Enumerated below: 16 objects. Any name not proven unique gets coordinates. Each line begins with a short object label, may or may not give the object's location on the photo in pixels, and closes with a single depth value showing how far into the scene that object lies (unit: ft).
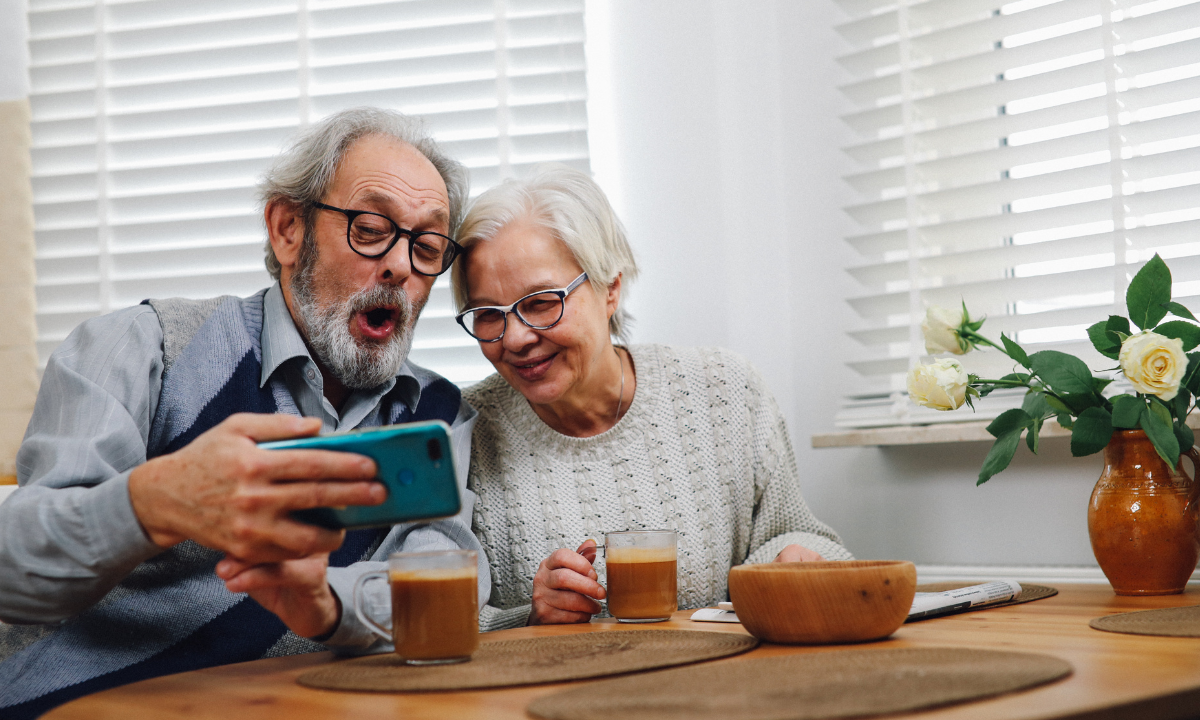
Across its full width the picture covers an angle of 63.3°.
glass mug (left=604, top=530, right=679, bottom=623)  3.78
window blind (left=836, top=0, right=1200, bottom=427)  5.44
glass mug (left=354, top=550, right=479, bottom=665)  2.95
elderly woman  5.06
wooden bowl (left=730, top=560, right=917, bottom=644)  2.97
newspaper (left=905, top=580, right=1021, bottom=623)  3.62
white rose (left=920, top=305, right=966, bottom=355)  4.49
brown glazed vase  4.12
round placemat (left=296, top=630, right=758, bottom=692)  2.66
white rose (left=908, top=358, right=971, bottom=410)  4.44
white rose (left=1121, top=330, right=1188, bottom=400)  3.86
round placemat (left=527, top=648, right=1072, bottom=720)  2.15
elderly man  2.86
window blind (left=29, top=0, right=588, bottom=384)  6.79
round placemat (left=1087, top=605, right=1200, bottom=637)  2.99
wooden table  2.16
